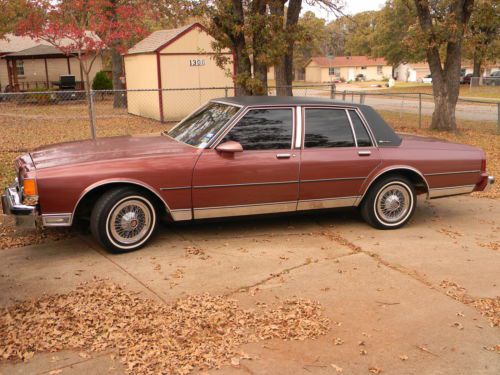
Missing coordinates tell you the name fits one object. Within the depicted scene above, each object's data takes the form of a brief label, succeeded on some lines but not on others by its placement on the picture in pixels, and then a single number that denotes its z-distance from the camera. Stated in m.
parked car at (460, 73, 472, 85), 54.00
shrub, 30.88
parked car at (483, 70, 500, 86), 45.99
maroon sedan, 5.27
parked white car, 68.38
